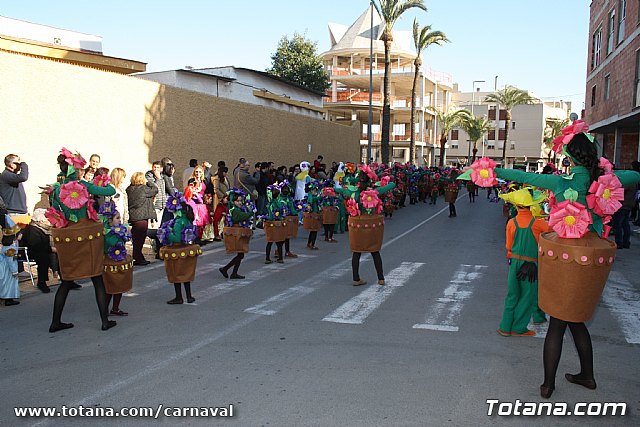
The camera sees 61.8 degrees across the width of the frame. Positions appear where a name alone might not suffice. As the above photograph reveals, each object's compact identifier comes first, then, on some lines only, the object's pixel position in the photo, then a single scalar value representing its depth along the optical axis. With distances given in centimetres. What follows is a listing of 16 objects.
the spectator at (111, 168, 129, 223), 989
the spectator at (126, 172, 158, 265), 1038
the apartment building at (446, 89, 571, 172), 8056
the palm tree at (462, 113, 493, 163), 6606
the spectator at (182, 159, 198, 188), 1496
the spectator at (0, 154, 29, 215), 864
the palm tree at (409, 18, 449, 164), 4344
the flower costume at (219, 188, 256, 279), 920
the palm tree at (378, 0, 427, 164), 3381
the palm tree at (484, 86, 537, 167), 6706
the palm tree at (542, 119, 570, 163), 7700
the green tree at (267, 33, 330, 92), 4550
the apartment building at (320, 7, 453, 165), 5359
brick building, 2016
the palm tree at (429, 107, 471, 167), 6144
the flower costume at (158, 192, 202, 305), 738
